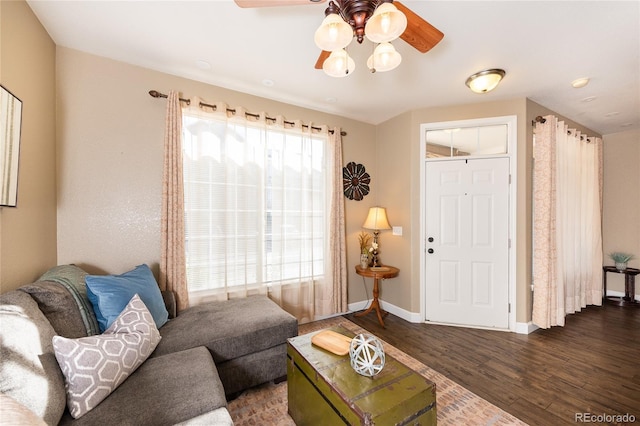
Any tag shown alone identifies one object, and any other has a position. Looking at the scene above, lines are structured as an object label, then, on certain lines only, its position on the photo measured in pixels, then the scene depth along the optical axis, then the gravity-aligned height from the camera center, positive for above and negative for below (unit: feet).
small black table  12.33 -3.63
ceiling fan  3.96 +3.32
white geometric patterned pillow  3.76 -2.35
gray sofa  3.35 -2.83
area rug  5.49 -4.40
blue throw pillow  5.38 -1.78
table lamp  10.91 -0.32
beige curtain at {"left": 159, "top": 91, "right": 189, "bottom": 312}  7.54 +0.05
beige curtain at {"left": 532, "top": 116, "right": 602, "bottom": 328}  9.38 -0.32
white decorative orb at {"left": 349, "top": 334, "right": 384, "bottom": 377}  4.31 -2.43
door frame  9.49 +1.38
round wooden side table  10.18 -2.39
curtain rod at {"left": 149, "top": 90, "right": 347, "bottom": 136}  7.61 +3.54
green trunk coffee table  3.66 -2.73
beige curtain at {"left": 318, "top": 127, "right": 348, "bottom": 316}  10.52 -1.05
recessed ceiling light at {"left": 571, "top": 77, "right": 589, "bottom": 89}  8.15 +4.28
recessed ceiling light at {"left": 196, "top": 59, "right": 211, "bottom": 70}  7.43 +4.42
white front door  9.70 -1.08
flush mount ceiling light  7.52 +4.00
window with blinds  8.20 +0.35
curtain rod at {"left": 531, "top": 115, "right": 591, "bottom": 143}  9.59 +3.54
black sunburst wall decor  11.34 +1.51
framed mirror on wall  4.32 +1.24
